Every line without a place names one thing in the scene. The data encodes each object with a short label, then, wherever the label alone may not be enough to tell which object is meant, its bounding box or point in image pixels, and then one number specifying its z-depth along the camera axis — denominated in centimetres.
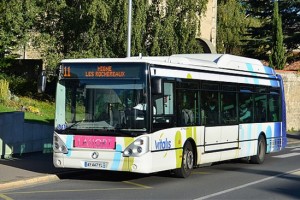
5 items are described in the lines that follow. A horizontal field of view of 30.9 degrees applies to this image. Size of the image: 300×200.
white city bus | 1166
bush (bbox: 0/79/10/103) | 2245
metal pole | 1995
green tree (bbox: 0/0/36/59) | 2470
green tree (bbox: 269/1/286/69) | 3922
